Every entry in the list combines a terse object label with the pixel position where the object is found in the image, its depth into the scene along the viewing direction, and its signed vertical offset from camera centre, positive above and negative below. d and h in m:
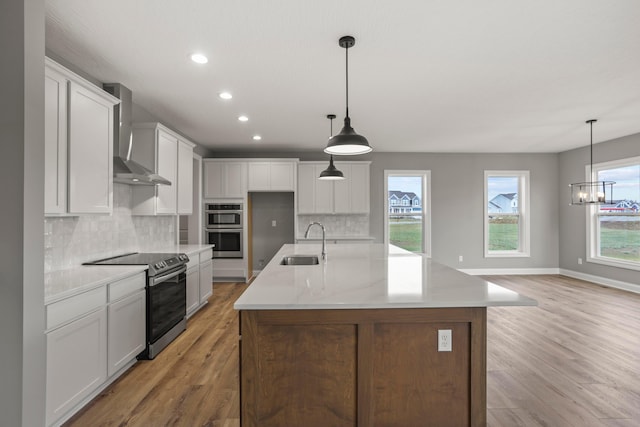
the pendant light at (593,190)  5.33 +0.46
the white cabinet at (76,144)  2.15 +0.53
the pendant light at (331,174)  4.06 +0.52
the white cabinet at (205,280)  4.35 -0.92
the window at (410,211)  6.75 +0.08
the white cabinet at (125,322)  2.40 -0.86
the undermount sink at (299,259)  3.19 -0.45
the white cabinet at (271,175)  6.07 +0.76
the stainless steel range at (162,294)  2.90 -0.79
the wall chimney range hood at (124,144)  2.98 +0.68
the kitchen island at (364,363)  1.65 -0.77
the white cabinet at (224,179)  6.04 +0.68
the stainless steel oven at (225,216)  5.96 -0.02
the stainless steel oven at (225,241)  5.96 -0.49
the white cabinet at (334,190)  6.24 +0.48
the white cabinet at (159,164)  3.57 +0.60
